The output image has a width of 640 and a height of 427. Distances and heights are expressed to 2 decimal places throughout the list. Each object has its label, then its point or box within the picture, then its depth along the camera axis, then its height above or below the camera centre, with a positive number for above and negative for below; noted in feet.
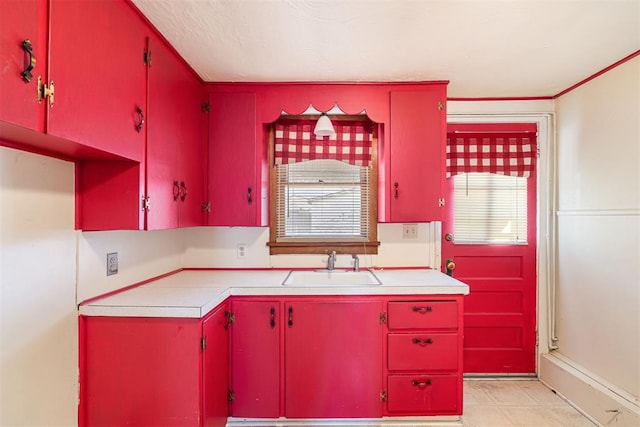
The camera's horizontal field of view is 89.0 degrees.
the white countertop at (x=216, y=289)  5.16 -1.45
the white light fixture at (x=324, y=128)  7.48 +2.02
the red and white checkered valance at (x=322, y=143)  8.36 +1.87
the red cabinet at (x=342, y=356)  6.56 -2.84
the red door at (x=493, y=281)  8.79 -1.77
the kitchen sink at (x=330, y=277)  7.82 -1.52
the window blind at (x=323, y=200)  8.66 +0.40
